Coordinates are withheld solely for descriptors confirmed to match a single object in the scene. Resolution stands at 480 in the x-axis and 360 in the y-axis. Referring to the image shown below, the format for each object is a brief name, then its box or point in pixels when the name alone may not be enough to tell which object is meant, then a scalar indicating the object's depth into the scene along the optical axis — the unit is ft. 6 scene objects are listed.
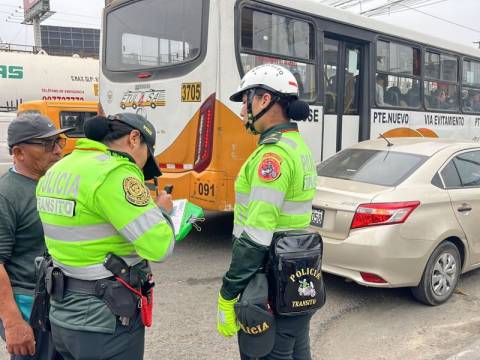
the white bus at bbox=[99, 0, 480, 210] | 18.71
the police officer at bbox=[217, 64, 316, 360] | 7.02
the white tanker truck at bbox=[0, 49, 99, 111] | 50.19
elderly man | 7.09
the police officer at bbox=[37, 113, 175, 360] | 6.00
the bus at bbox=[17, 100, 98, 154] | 33.09
